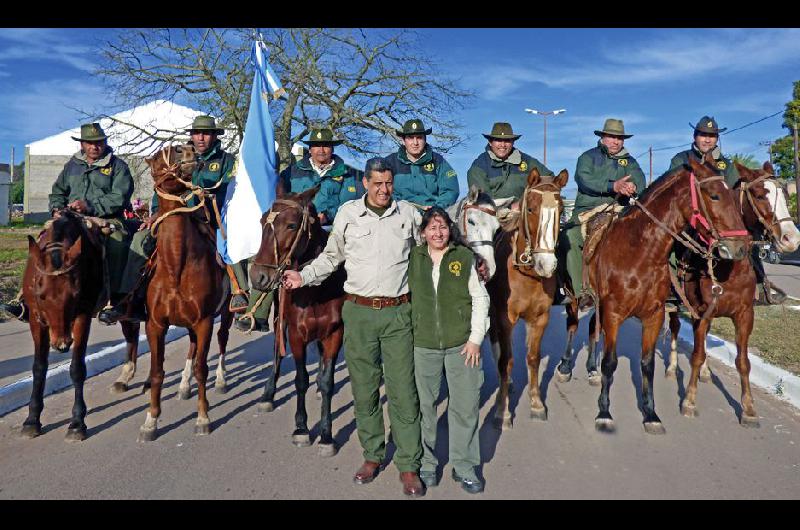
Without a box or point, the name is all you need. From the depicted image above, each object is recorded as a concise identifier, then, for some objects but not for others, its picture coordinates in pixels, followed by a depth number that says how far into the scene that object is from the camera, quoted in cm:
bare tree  1761
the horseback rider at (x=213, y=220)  632
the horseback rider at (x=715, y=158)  702
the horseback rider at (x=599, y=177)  720
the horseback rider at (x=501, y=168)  711
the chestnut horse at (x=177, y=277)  579
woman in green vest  454
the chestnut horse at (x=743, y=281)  626
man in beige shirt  461
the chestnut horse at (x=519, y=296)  562
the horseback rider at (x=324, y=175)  672
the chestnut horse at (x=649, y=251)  566
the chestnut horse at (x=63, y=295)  576
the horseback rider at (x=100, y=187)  662
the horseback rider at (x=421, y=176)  673
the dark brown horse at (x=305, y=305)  521
